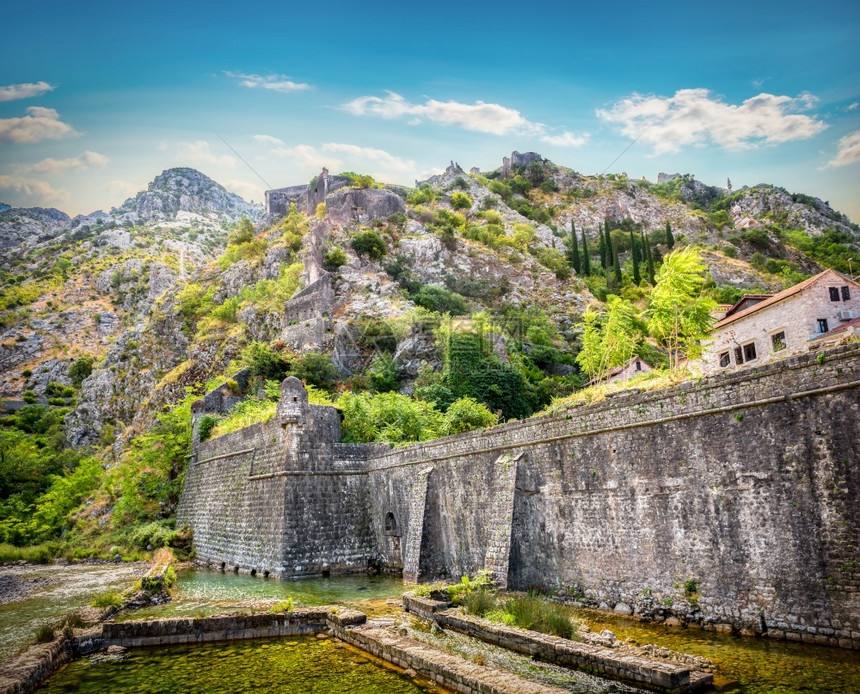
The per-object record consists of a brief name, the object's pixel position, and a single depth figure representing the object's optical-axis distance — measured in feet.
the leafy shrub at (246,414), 83.26
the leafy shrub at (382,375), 123.61
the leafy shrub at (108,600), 46.47
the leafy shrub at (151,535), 93.50
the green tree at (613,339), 81.15
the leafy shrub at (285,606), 38.24
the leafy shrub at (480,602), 36.36
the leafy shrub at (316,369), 119.24
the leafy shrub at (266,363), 116.67
